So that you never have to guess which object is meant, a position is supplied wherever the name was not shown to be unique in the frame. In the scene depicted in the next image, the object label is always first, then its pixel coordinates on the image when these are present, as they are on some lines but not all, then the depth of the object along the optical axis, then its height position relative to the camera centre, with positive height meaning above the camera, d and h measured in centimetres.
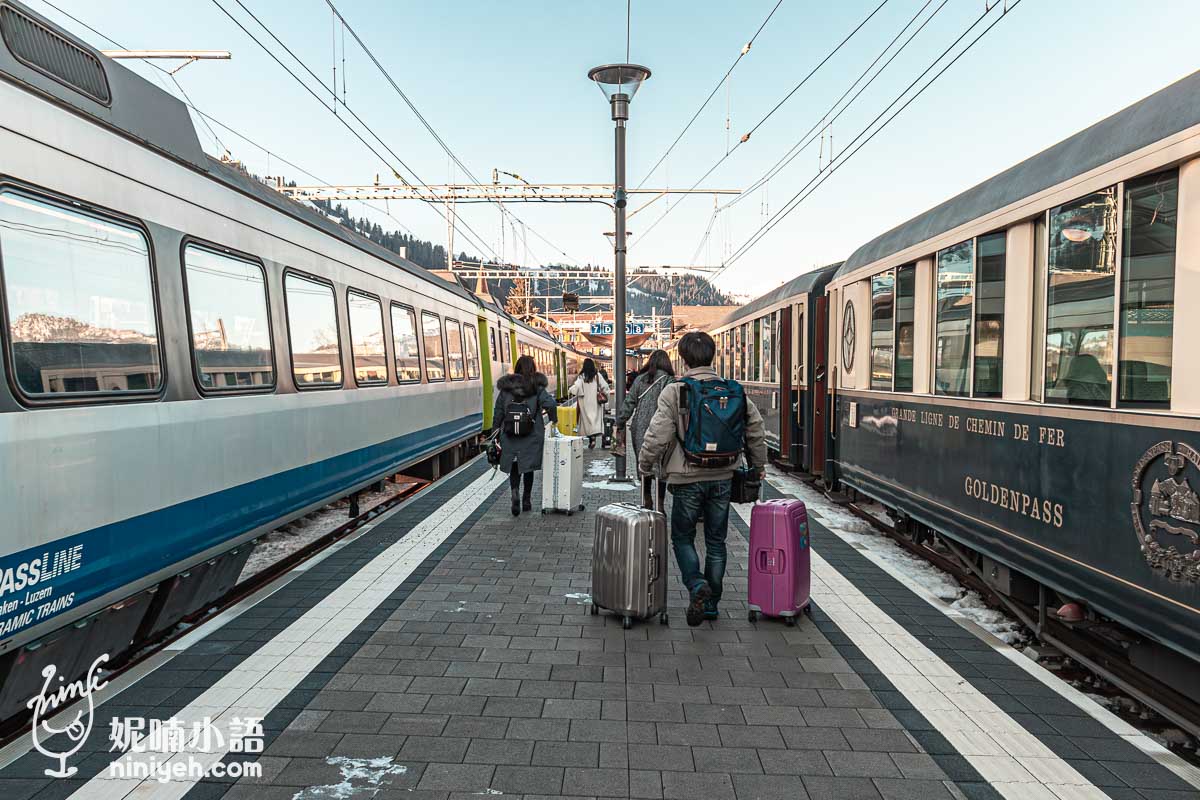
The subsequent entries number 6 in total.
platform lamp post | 1071 +236
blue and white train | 367 -3
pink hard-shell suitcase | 522 -140
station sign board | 4681 +116
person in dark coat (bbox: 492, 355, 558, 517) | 870 -68
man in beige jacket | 514 -87
